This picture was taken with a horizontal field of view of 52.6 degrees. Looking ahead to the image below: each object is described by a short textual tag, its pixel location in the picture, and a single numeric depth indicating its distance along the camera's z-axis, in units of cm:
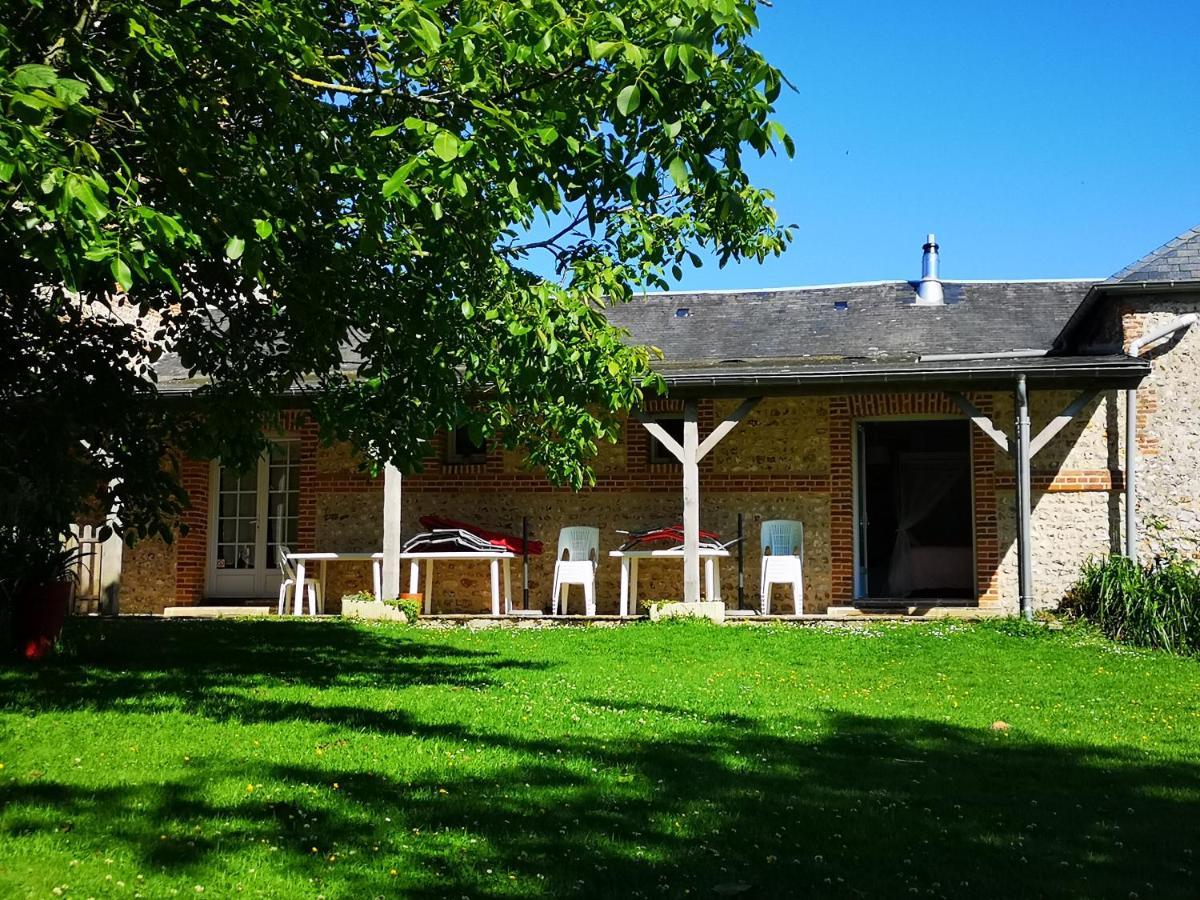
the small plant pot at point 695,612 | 1162
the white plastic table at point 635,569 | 1209
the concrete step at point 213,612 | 1324
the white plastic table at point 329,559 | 1271
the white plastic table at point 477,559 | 1246
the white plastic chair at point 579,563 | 1263
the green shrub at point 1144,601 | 1062
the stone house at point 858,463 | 1209
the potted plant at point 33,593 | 794
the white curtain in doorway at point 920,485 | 1568
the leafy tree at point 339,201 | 432
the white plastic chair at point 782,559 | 1233
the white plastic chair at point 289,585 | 1305
